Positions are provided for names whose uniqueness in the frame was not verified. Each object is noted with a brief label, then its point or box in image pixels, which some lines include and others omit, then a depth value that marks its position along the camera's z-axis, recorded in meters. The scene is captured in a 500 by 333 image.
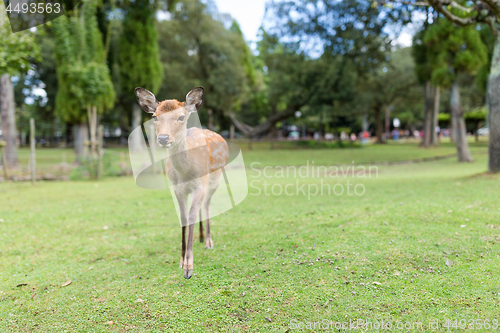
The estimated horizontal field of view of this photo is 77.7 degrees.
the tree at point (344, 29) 17.03
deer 3.47
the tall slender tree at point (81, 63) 13.90
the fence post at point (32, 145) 10.66
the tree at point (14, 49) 7.80
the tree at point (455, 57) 13.77
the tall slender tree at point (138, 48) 20.09
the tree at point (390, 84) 33.22
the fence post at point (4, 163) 9.88
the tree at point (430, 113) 26.08
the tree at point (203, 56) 25.81
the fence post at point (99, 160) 12.76
